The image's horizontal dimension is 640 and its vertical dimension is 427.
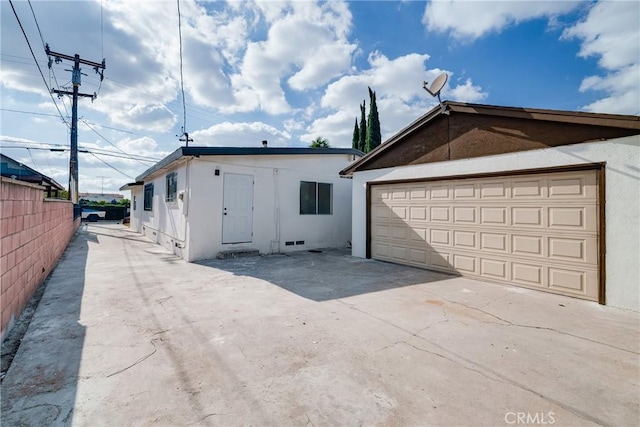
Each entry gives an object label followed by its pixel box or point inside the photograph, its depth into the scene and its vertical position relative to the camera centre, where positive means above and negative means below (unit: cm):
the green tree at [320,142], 2322 +617
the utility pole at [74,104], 1573 +646
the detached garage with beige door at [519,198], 409 +33
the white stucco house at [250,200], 752 +46
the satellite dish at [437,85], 572 +274
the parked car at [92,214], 2520 -3
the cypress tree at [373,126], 2269 +733
